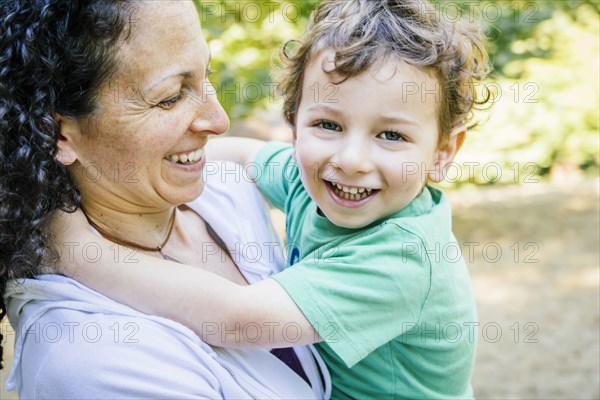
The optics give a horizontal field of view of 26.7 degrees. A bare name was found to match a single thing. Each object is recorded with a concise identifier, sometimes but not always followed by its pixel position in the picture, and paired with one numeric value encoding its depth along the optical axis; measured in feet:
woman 2.97
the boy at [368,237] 3.10
